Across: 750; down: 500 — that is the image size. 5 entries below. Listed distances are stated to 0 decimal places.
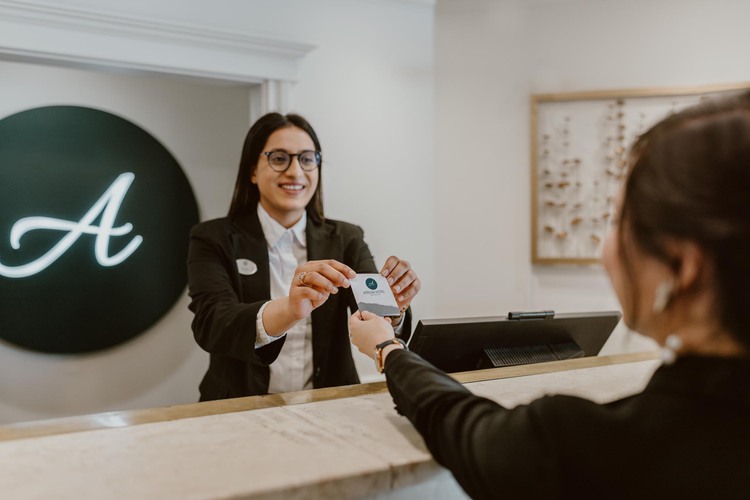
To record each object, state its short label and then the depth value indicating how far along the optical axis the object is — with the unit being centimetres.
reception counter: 81
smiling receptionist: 177
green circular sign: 357
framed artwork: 366
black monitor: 150
